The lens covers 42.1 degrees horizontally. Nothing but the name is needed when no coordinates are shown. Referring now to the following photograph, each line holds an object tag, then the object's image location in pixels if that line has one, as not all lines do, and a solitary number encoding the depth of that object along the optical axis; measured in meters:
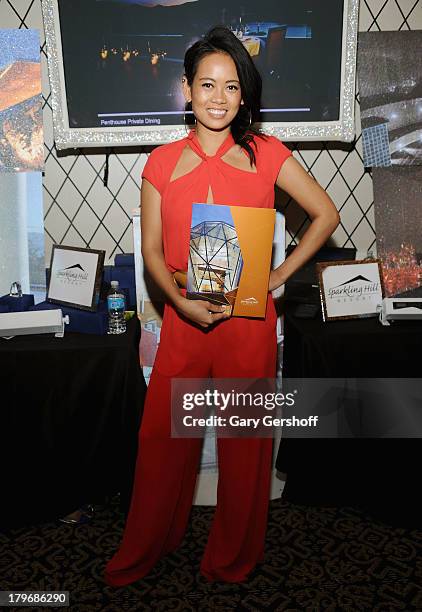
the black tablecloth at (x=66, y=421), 1.82
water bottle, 1.93
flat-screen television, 2.06
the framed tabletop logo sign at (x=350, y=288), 2.01
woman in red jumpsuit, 1.48
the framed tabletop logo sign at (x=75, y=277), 1.95
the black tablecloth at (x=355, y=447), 1.92
